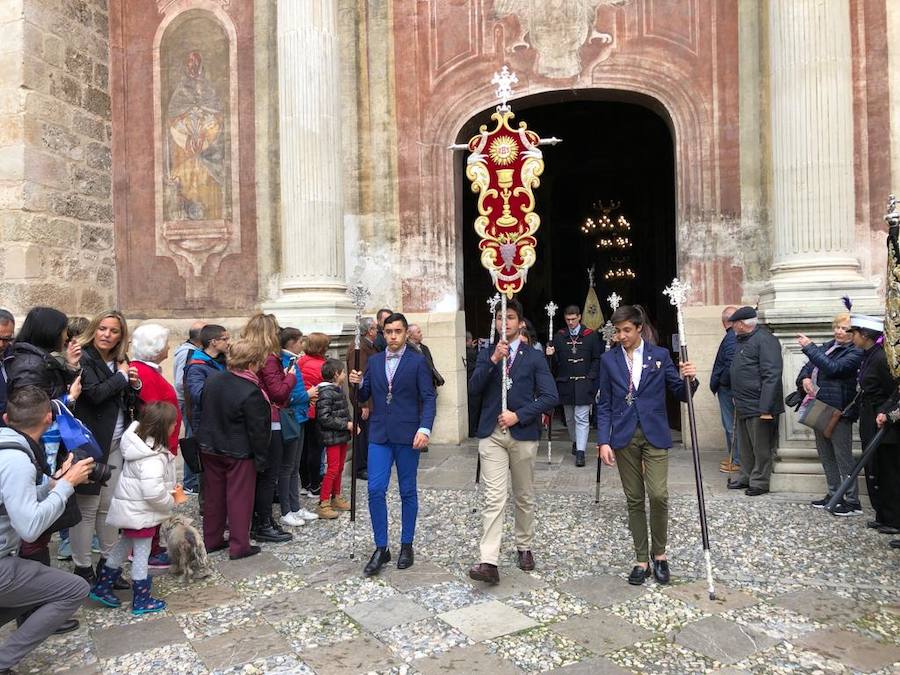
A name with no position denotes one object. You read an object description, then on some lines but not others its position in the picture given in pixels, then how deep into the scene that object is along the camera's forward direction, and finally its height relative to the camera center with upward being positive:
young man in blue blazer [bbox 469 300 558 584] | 4.92 -0.56
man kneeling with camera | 3.39 -0.78
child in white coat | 4.49 -0.94
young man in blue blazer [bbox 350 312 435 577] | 5.13 -0.58
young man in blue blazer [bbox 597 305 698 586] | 4.78 -0.57
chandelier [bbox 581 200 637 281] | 20.55 +3.08
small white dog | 4.98 -1.38
